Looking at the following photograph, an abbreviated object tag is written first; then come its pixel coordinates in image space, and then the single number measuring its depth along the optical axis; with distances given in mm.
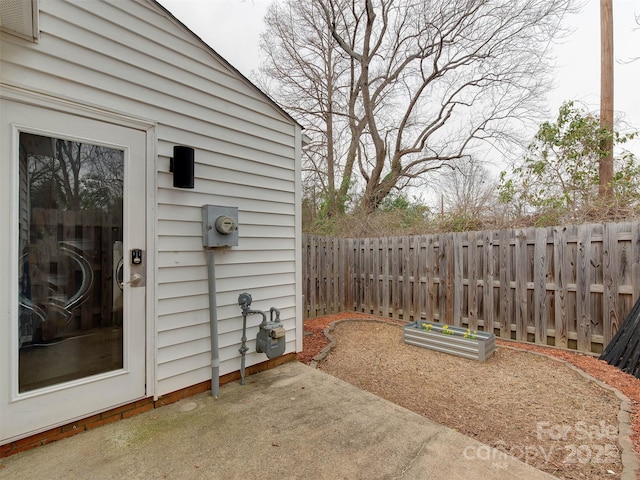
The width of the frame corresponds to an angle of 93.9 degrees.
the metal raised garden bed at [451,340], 3539
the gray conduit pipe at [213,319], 2451
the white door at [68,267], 1685
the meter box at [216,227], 2455
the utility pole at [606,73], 4949
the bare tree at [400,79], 9227
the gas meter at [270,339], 2734
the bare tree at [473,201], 5611
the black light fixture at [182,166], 2303
